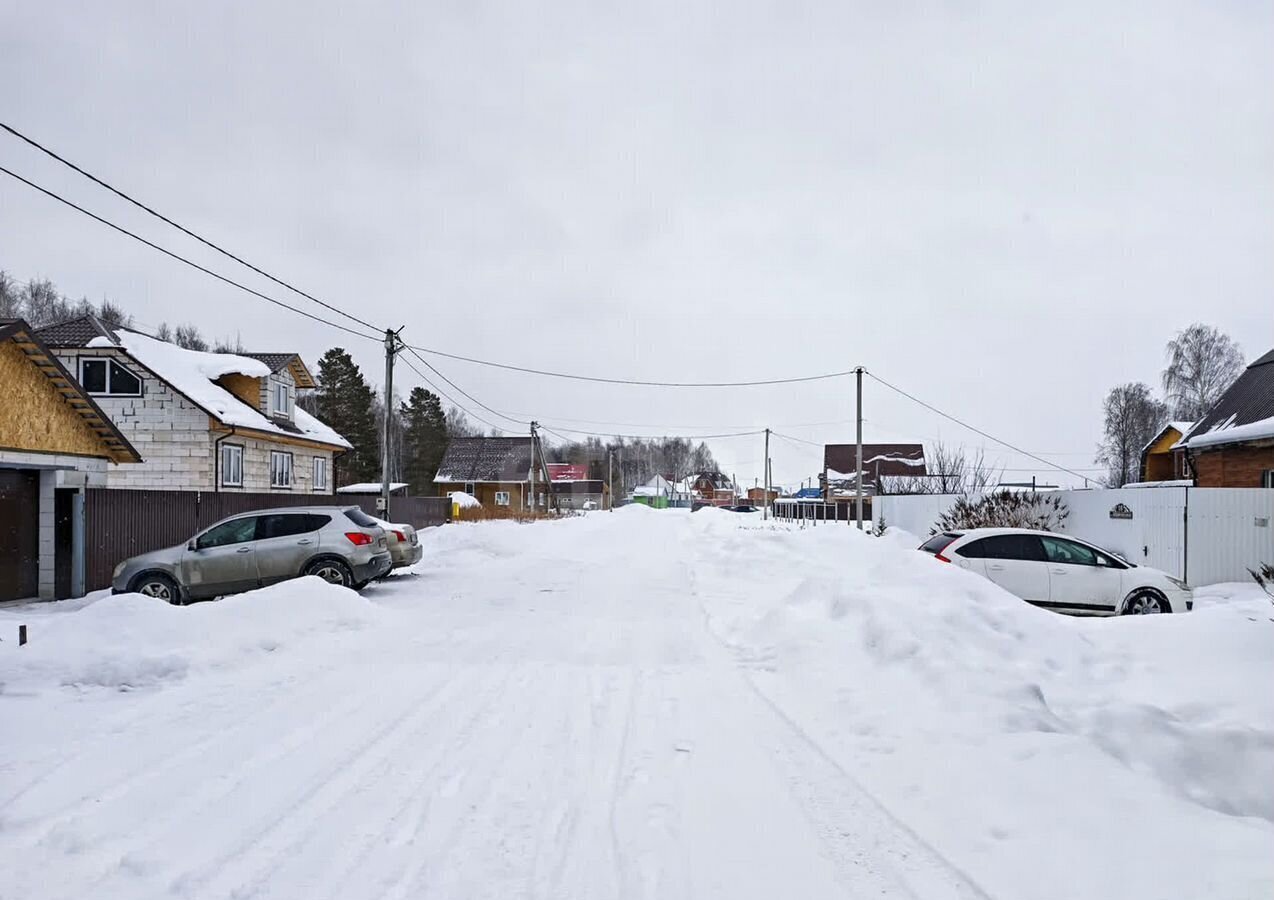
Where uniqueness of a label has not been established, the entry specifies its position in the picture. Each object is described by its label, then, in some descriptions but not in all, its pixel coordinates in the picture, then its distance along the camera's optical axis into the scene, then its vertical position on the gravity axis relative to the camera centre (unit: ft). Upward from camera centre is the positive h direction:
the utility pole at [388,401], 82.23 +7.64
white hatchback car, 42.04 -5.19
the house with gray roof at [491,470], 239.50 +1.63
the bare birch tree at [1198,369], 180.75 +23.34
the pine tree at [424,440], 277.44 +12.16
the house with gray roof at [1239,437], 66.64 +3.01
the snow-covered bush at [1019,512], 72.79 -3.41
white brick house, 93.15 +7.77
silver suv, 47.01 -4.76
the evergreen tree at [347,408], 216.13 +18.13
